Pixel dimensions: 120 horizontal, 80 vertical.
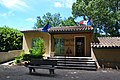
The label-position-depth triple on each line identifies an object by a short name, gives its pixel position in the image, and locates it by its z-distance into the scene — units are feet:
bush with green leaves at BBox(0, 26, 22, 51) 34.88
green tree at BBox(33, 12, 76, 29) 81.24
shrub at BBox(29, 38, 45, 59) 27.96
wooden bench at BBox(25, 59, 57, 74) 18.85
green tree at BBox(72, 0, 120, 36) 43.56
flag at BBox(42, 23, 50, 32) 28.95
